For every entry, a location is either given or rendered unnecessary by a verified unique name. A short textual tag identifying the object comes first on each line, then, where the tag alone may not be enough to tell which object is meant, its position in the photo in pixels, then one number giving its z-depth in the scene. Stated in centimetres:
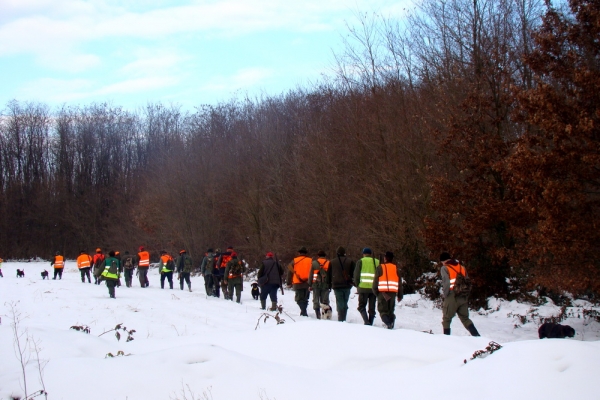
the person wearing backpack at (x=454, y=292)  1187
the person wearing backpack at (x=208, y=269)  2239
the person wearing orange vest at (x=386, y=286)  1296
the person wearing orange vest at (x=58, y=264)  3400
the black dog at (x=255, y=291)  2072
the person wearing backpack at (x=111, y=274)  2117
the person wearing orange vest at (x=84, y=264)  3084
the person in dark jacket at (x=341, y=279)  1439
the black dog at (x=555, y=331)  1078
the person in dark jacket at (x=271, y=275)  1761
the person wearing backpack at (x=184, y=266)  2628
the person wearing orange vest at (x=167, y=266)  2689
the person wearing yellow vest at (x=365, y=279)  1356
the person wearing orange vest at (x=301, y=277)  1606
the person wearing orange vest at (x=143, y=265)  2764
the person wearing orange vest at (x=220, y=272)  2141
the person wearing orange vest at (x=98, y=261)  2914
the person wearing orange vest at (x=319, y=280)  1538
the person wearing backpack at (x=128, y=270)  2767
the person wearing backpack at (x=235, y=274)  1991
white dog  1449
